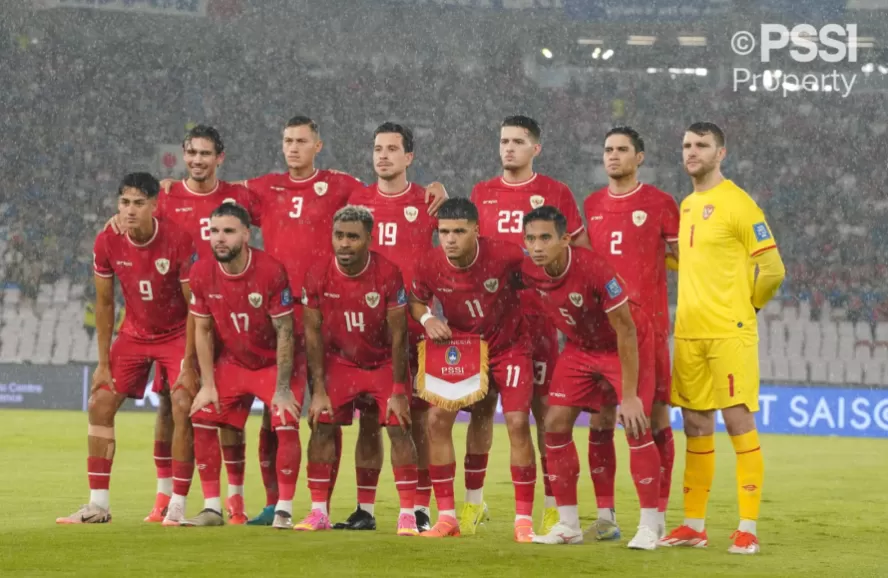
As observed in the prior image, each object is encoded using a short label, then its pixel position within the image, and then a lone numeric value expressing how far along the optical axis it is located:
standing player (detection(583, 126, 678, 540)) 13.26
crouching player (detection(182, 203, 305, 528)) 13.45
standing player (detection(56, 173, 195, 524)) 14.01
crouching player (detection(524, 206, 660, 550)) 12.30
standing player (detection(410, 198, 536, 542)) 13.06
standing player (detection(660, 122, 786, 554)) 12.52
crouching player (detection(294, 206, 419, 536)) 13.30
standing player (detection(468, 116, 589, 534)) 13.96
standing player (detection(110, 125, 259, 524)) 14.16
